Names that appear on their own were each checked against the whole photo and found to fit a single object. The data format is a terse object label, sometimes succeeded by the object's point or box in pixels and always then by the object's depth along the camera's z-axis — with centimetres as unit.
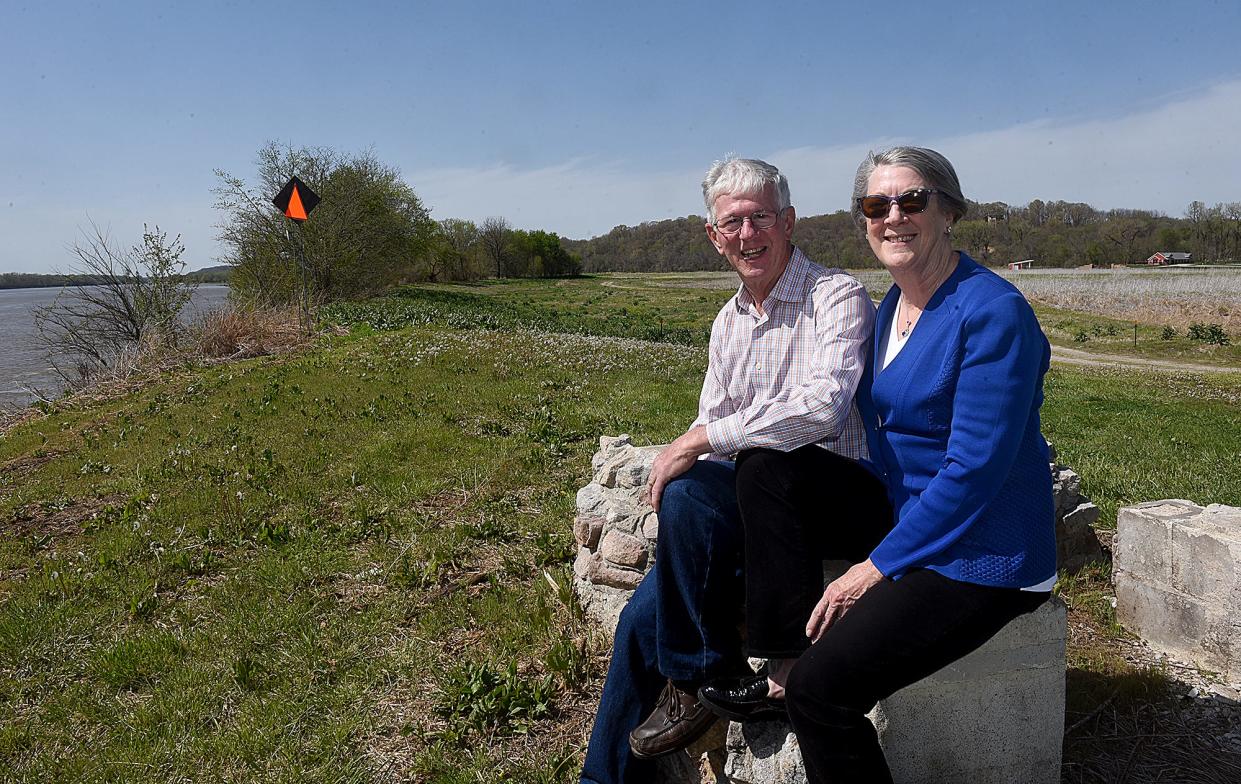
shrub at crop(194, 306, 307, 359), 1686
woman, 222
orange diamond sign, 1972
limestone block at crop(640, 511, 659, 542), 401
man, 266
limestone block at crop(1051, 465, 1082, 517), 474
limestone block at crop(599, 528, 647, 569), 402
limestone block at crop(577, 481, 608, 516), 443
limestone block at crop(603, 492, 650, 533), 411
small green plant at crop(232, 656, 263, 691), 400
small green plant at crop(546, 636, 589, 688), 376
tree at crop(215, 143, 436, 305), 3088
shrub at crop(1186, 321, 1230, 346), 2184
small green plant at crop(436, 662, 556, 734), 352
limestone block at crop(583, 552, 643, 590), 404
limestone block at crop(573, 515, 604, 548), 441
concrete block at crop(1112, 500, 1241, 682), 356
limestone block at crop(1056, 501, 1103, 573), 472
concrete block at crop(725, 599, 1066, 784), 261
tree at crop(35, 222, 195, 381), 1853
